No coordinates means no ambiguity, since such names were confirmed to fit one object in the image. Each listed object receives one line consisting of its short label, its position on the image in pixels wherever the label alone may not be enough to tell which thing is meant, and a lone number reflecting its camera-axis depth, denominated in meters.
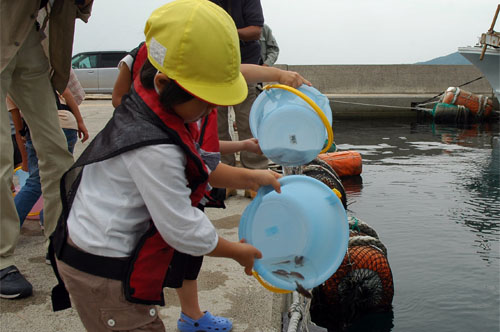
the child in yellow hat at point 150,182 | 1.49
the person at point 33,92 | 2.50
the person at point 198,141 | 1.86
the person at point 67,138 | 3.09
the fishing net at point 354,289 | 3.59
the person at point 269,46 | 6.42
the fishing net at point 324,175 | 5.33
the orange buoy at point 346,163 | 8.05
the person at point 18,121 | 3.12
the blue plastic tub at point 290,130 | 2.75
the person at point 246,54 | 4.12
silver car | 18.11
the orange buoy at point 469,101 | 16.58
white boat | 16.78
